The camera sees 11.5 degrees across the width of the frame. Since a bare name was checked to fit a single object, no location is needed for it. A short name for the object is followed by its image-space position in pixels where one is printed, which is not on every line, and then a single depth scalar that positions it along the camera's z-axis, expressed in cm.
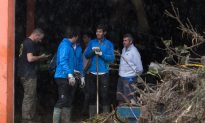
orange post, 1643
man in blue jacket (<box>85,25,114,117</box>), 1863
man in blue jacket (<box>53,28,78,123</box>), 1737
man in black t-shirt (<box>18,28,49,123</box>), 1833
